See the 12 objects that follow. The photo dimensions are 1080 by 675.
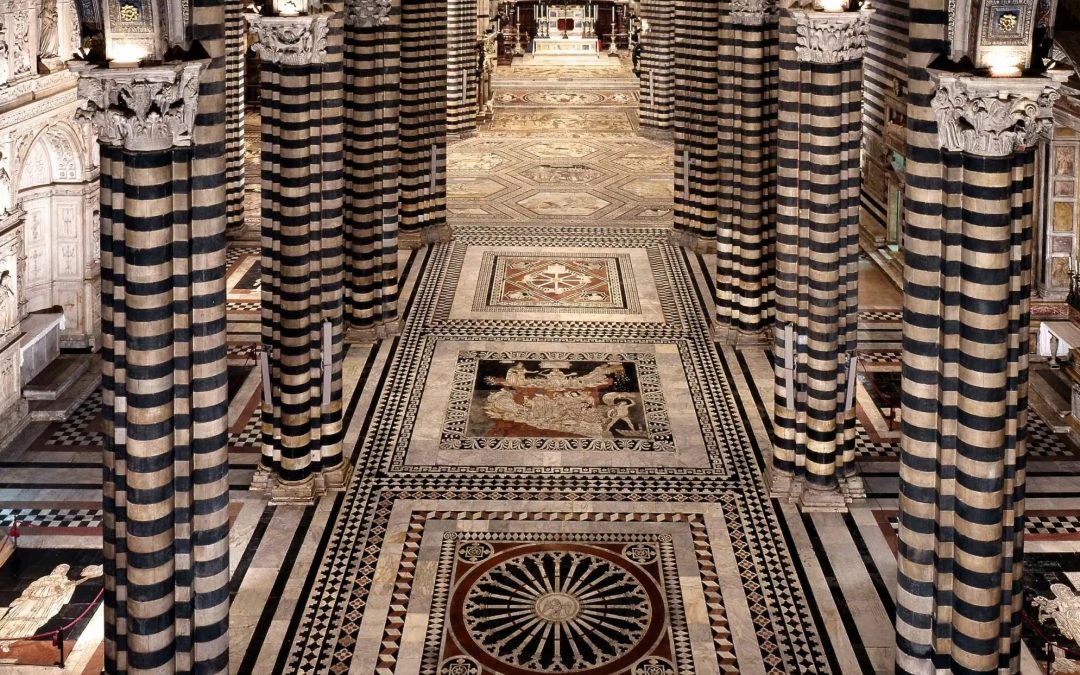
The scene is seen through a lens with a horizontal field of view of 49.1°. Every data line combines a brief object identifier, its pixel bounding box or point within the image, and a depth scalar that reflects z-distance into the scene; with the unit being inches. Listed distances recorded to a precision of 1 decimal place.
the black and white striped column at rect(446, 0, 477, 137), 1121.4
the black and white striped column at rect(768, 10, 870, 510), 418.0
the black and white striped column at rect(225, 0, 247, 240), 765.3
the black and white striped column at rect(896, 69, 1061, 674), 255.4
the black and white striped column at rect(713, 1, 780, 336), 548.7
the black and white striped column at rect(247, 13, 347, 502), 424.2
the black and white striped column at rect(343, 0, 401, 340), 568.7
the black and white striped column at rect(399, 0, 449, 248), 741.3
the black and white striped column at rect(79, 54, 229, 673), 261.7
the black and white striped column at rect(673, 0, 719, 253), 726.5
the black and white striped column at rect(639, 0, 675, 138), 1149.7
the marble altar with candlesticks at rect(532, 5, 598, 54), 1801.2
